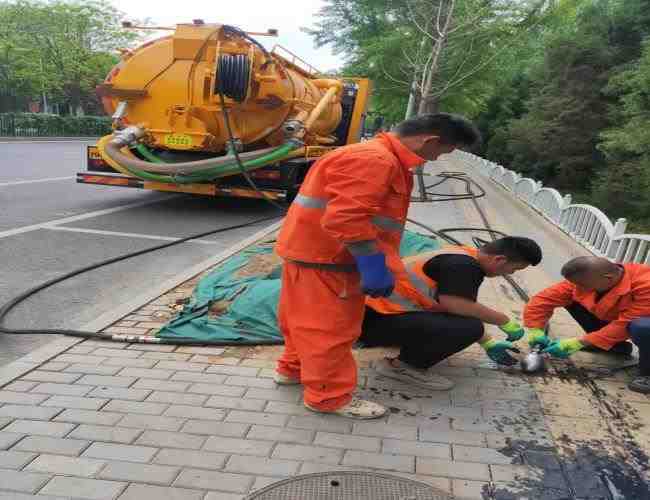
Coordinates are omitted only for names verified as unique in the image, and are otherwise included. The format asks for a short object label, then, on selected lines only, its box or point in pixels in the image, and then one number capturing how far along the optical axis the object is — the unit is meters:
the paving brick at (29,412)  2.65
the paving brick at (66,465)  2.25
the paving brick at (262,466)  2.32
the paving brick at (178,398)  2.86
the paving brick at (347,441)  2.54
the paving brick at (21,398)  2.77
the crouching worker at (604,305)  3.20
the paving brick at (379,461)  2.40
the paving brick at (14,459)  2.27
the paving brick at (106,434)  2.49
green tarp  3.63
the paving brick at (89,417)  2.63
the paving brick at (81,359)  3.25
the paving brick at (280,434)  2.56
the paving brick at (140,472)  2.23
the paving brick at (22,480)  2.14
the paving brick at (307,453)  2.43
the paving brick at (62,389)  2.88
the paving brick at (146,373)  3.12
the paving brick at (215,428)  2.59
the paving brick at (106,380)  3.00
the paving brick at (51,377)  3.01
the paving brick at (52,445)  2.39
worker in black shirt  2.89
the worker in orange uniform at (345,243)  2.43
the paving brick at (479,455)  2.47
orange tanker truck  7.66
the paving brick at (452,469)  2.36
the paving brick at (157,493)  2.13
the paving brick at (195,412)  2.73
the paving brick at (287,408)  2.81
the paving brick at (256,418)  2.71
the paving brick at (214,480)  2.21
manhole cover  2.18
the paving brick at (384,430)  2.64
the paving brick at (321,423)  2.67
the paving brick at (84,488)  2.12
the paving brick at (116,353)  3.36
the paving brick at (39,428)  2.52
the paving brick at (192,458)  2.34
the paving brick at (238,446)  2.45
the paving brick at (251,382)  3.08
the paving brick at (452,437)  2.61
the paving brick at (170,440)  2.47
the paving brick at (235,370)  3.21
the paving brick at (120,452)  2.36
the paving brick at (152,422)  2.61
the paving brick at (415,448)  2.50
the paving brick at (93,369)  3.13
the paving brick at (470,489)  2.23
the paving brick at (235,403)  2.83
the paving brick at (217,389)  2.97
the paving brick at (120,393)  2.87
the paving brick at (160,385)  2.99
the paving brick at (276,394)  2.94
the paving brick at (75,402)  2.76
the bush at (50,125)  25.75
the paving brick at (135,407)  2.74
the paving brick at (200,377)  3.10
